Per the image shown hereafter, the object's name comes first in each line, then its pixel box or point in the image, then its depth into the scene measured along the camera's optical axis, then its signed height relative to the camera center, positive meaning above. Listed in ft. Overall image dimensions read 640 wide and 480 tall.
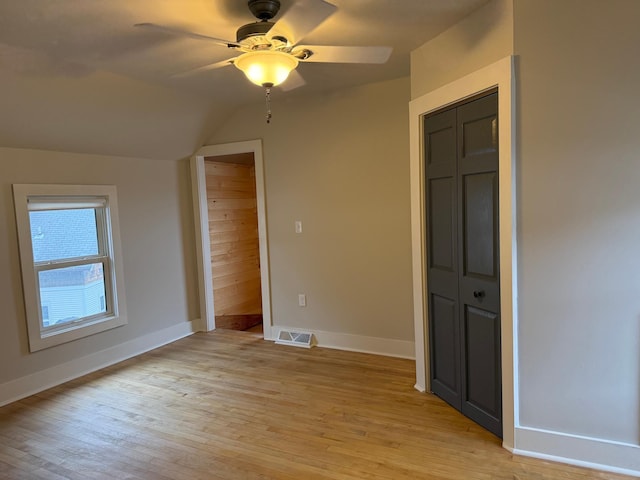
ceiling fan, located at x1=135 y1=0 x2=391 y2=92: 6.51 +2.77
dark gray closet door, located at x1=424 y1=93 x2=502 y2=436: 7.57 -0.99
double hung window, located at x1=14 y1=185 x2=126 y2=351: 10.54 -0.94
